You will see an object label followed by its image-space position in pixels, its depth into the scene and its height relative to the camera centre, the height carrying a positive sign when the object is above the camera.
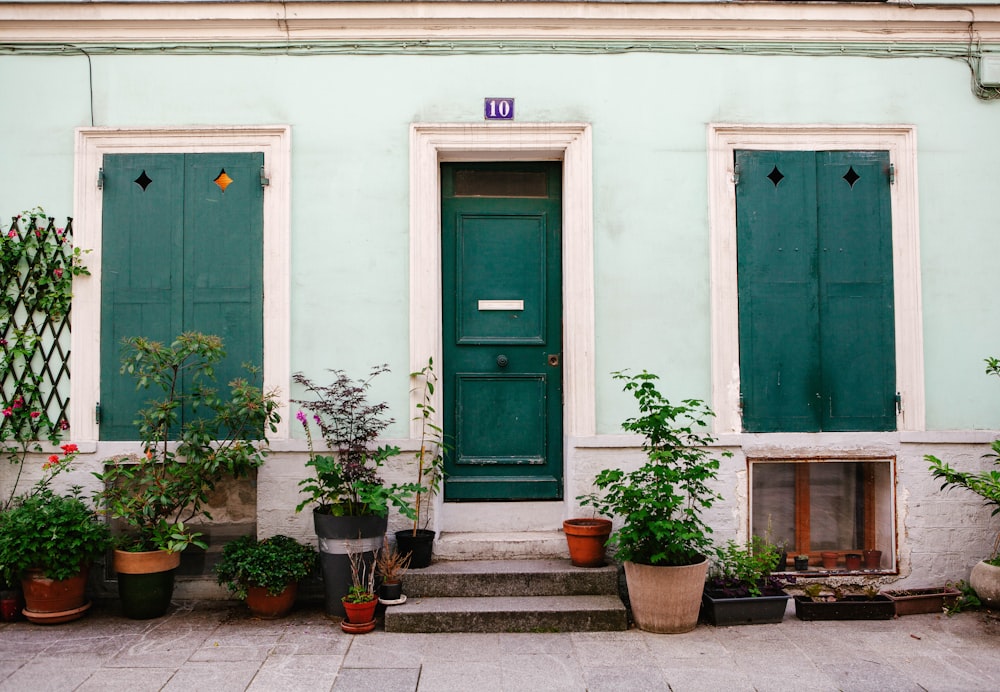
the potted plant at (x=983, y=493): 4.95 -0.81
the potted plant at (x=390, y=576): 4.85 -1.31
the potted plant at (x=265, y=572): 4.83 -1.27
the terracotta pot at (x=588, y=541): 5.08 -1.14
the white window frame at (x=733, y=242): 5.43 +0.87
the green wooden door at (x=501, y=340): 5.66 +0.20
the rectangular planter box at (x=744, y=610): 4.82 -1.52
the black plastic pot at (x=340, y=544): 4.85 -1.10
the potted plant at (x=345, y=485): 4.86 -0.75
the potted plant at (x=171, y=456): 4.91 -0.57
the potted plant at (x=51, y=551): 4.66 -1.10
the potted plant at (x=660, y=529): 4.61 -0.96
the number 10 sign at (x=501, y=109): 5.46 +1.81
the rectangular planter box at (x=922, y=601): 5.05 -1.53
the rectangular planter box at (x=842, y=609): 4.96 -1.55
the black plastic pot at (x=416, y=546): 5.11 -1.17
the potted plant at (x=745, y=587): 4.84 -1.42
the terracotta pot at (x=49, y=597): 4.76 -1.40
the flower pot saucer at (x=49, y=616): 4.79 -1.52
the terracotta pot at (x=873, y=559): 5.55 -1.38
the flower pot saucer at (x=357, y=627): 4.67 -1.55
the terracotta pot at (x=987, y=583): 4.95 -1.39
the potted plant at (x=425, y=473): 5.12 -0.72
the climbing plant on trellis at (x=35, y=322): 5.32 +0.32
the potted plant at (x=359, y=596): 4.67 -1.38
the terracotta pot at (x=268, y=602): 4.91 -1.48
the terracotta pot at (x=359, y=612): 4.66 -1.46
